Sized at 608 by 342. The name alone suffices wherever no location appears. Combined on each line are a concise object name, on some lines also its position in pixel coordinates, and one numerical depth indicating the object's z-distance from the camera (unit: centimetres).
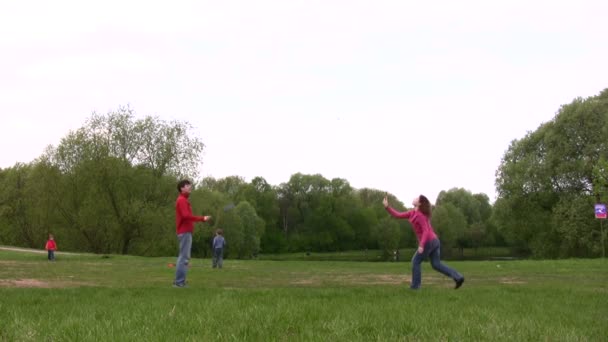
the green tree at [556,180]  4797
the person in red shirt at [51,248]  3134
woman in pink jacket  1105
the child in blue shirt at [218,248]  2419
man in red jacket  1155
